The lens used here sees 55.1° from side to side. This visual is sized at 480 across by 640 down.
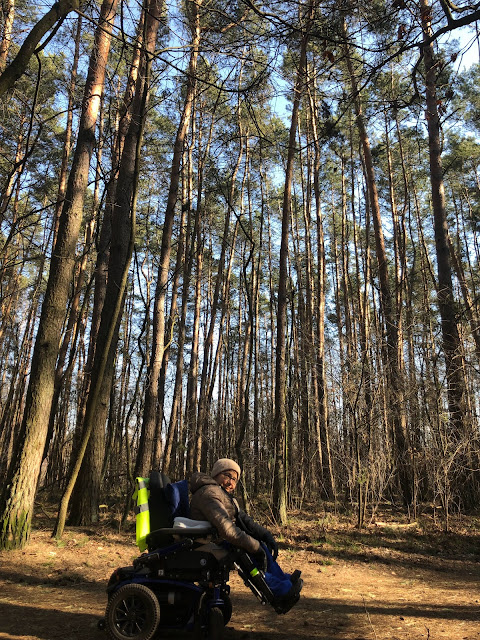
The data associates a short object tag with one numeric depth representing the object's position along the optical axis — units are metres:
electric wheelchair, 2.59
